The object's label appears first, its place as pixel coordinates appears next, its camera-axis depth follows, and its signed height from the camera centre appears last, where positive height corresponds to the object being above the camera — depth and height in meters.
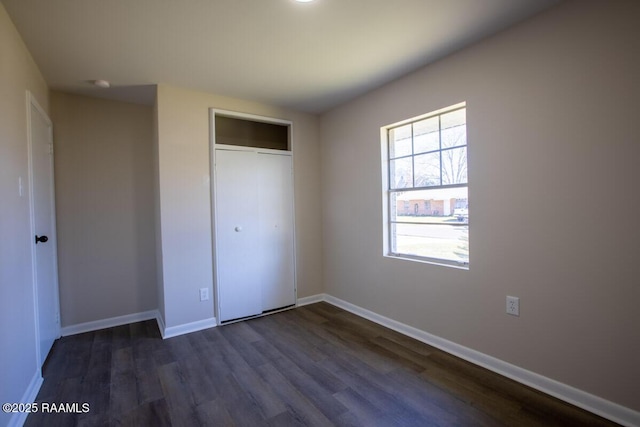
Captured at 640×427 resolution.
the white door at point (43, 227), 2.30 -0.12
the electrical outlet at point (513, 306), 2.09 -0.71
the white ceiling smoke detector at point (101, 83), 2.78 +1.20
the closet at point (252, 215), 3.28 -0.06
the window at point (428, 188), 2.49 +0.16
